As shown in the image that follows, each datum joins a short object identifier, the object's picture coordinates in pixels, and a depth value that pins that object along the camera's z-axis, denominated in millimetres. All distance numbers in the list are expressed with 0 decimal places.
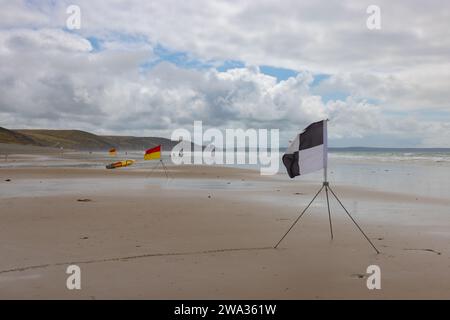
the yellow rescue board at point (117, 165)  39844
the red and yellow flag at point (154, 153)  28891
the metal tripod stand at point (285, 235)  9334
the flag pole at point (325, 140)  9633
